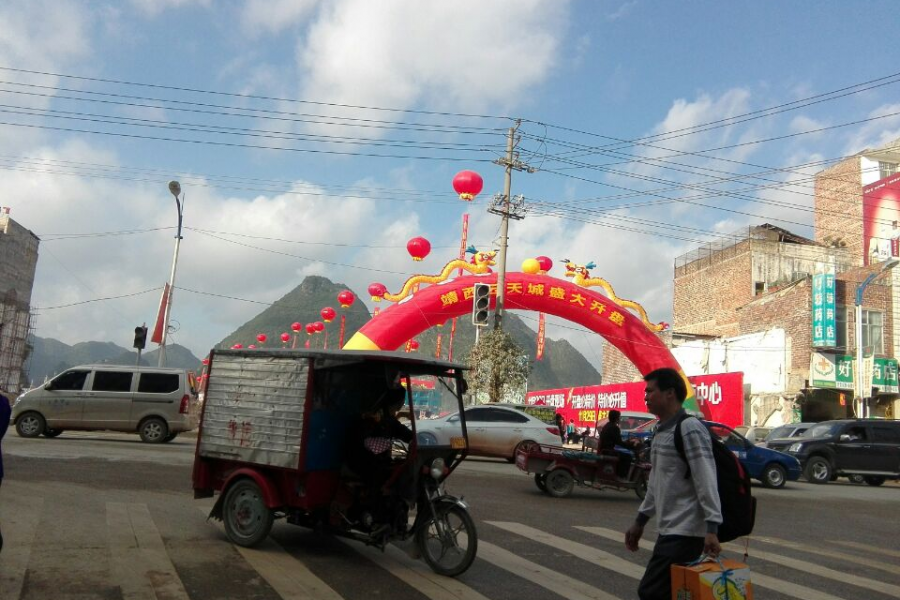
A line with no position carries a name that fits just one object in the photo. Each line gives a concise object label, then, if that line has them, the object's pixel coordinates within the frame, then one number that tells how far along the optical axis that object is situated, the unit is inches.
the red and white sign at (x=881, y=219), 1611.7
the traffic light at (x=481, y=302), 818.2
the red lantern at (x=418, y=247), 900.6
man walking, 151.9
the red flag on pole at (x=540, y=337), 1705.1
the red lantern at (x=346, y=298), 1341.0
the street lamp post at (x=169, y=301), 957.1
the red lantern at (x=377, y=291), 1080.6
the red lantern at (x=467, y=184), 793.6
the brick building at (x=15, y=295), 2229.3
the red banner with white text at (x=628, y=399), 1169.4
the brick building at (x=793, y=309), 1304.1
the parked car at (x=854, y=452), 802.2
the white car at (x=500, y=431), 722.2
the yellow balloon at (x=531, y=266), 1040.2
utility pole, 965.2
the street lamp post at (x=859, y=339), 1186.0
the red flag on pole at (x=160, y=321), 979.3
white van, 703.1
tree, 1012.5
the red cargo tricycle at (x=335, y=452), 263.0
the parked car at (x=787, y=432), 874.1
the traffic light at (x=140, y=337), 900.6
